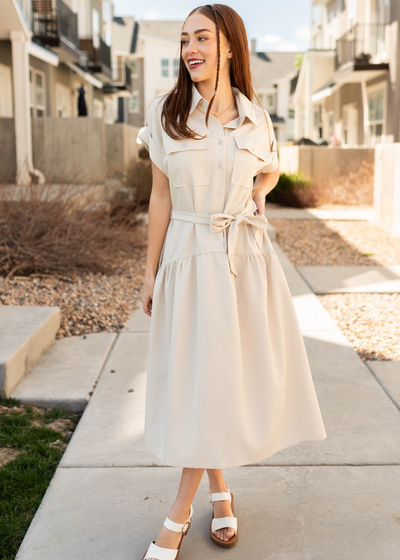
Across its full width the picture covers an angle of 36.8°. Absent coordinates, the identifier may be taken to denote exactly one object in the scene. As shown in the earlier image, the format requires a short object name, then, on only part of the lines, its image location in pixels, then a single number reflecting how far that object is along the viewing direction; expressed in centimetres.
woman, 197
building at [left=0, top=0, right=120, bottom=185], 1110
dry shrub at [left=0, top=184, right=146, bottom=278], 549
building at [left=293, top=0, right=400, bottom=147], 1583
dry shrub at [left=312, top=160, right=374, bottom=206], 1317
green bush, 1277
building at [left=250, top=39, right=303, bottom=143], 4384
